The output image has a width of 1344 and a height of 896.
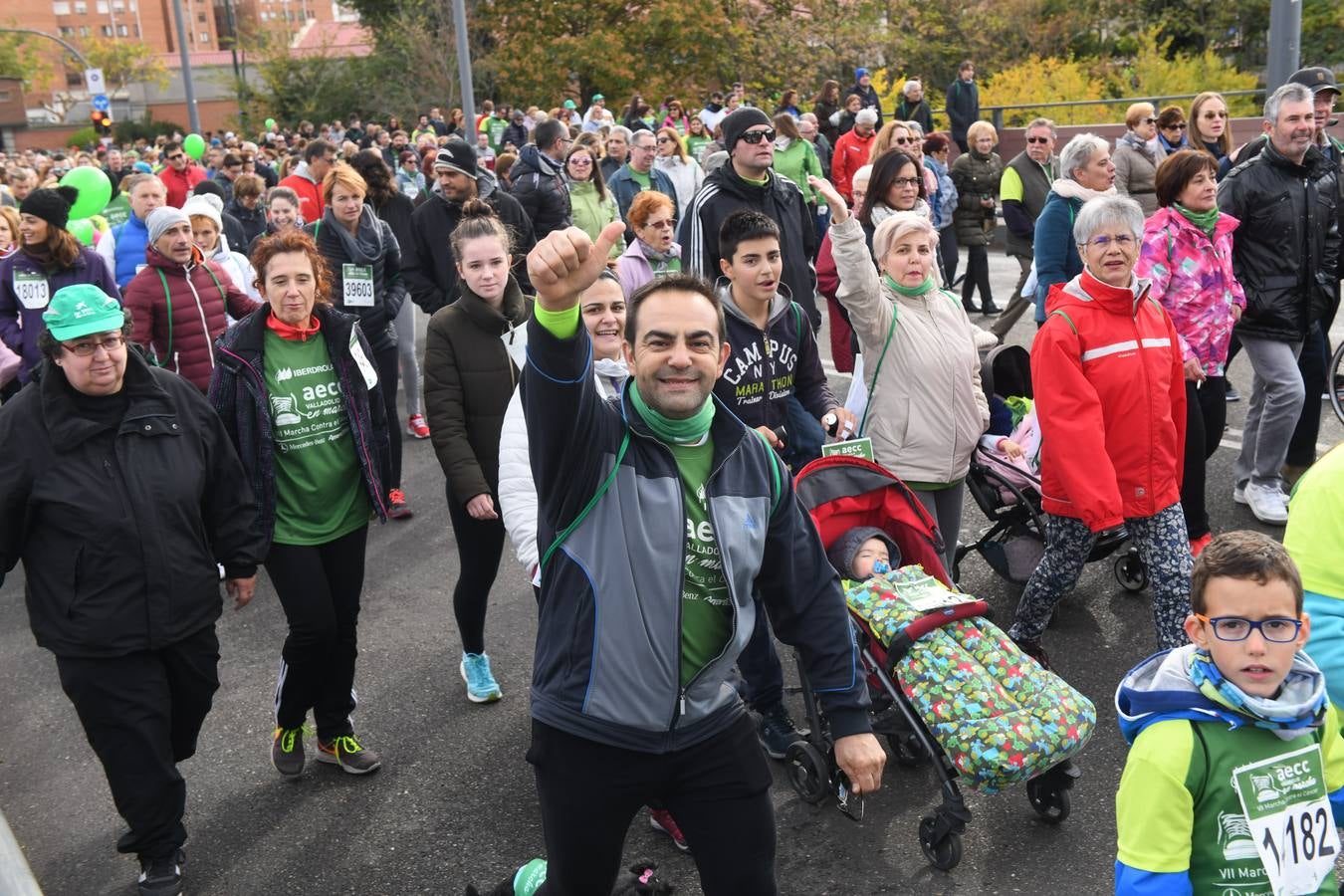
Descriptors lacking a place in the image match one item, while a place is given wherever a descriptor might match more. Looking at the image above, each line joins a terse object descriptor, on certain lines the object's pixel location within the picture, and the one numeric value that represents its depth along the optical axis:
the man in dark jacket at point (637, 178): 11.01
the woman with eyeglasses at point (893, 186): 7.02
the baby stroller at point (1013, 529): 5.79
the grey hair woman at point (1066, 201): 7.50
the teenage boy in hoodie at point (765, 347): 5.01
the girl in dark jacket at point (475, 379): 5.07
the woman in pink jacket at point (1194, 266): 6.11
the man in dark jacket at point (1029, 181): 10.16
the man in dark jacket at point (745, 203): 6.76
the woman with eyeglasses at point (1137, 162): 9.70
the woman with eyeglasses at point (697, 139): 19.00
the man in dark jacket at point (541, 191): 9.97
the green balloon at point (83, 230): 9.80
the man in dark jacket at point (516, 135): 23.78
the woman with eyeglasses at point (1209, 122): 9.17
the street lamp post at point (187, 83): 29.47
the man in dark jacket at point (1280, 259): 6.58
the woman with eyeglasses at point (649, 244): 6.69
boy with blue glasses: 2.59
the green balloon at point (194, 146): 19.95
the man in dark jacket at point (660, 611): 2.82
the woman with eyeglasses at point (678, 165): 11.99
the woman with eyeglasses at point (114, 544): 4.00
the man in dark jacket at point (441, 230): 8.17
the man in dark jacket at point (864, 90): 20.20
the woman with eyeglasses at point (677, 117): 24.21
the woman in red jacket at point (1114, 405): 4.92
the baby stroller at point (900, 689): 4.07
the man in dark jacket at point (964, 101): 20.77
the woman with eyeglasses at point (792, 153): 11.99
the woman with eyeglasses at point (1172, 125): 10.09
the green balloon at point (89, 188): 10.74
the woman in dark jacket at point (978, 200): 12.27
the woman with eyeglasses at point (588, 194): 10.34
